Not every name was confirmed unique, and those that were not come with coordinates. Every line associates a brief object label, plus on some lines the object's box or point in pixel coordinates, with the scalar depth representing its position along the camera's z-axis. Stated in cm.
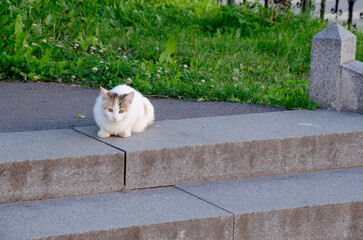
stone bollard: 1029
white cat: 790
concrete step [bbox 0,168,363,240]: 643
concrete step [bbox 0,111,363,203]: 721
